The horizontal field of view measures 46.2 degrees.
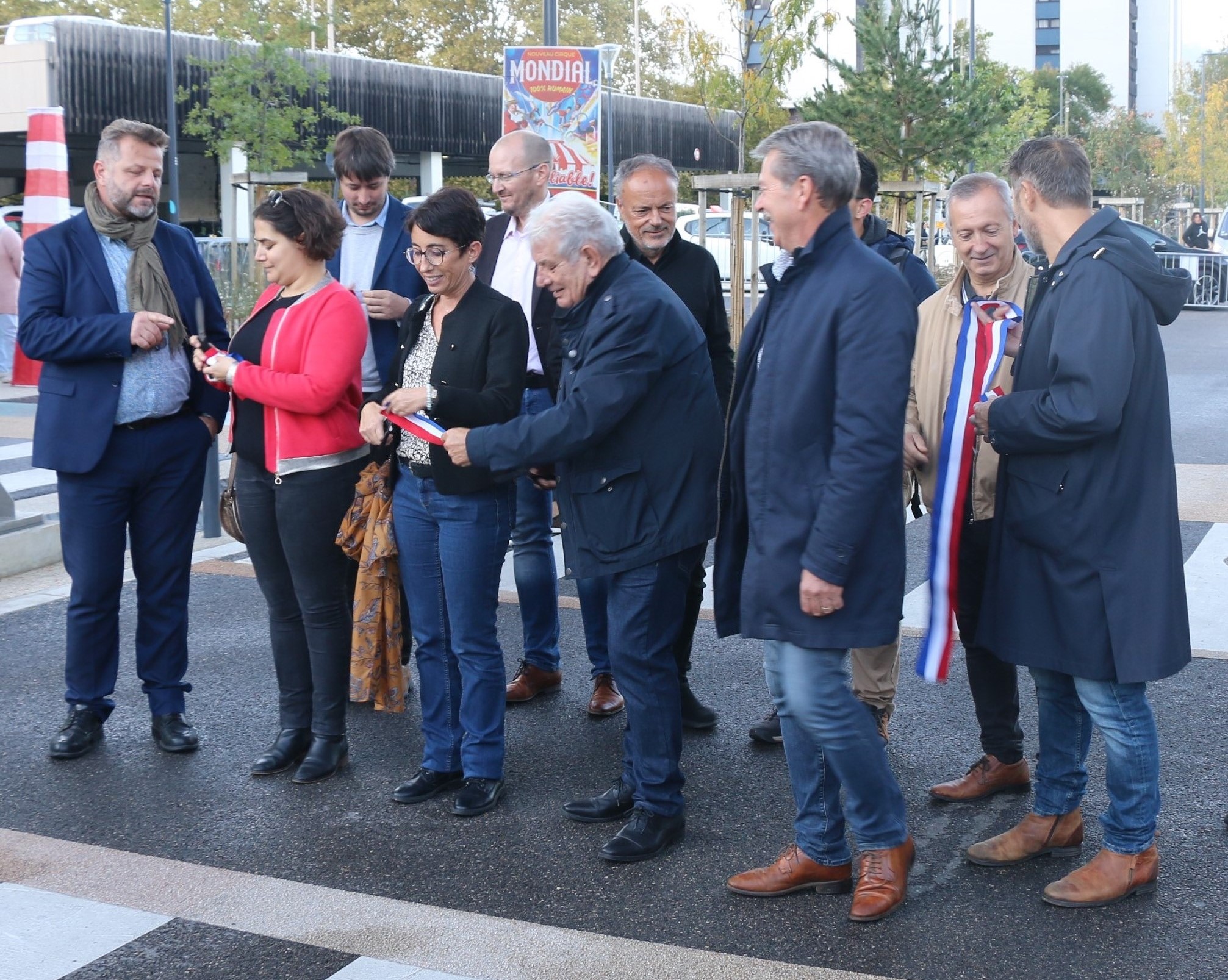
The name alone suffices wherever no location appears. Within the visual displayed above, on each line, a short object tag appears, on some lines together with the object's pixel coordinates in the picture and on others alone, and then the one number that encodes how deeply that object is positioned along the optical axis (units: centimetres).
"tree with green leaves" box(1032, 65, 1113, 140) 8006
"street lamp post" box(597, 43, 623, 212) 3166
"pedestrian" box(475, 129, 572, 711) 537
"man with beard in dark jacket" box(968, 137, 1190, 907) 350
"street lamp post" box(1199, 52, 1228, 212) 5500
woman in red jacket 445
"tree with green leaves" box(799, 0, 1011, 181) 1927
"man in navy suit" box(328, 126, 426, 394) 515
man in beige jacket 427
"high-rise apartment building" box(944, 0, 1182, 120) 10850
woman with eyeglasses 422
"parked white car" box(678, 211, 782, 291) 2714
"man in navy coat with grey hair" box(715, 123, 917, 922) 334
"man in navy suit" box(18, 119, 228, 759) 479
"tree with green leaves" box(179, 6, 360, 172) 2705
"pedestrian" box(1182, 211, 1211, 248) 3434
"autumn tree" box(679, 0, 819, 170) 1396
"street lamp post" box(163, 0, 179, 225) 2180
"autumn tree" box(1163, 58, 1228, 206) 5606
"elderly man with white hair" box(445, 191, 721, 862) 388
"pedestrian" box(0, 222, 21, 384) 1140
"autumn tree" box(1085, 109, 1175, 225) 5447
